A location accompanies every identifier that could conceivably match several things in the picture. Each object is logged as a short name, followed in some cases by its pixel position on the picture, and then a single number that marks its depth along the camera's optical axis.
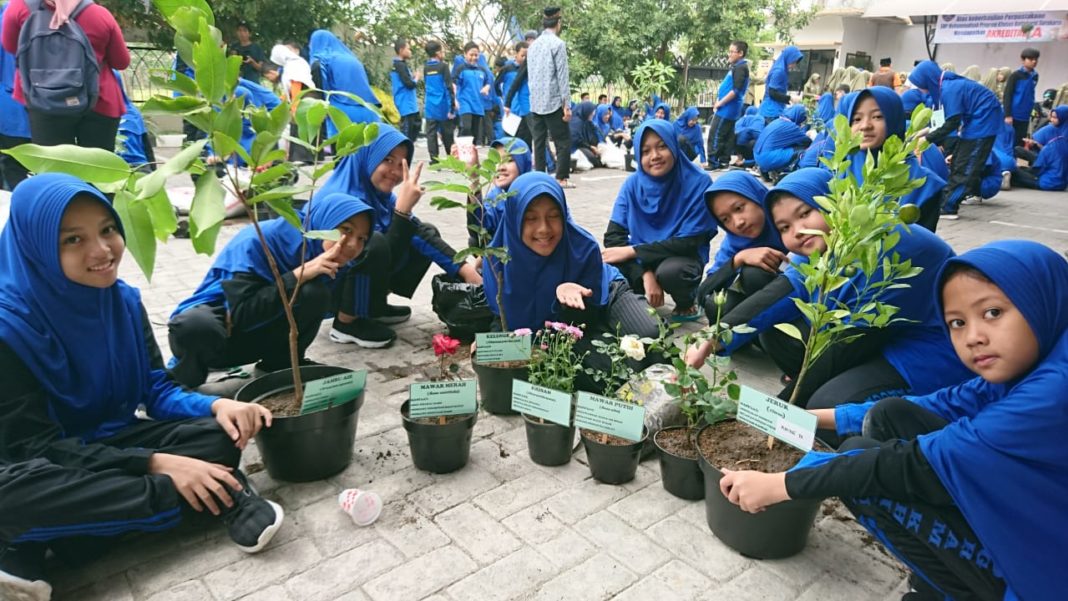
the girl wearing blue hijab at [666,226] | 3.82
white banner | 15.91
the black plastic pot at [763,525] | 1.82
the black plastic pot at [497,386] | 2.64
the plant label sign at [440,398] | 2.23
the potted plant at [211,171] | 1.37
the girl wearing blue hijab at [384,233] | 3.37
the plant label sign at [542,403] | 2.24
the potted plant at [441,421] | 2.24
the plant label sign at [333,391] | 2.14
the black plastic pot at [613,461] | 2.21
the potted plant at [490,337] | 2.39
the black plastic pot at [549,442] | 2.33
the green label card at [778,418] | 1.78
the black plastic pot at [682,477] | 2.12
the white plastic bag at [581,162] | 10.42
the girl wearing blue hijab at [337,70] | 7.59
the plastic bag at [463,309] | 3.41
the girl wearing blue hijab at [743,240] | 3.01
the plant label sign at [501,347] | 2.57
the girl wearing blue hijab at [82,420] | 1.69
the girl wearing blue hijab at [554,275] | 2.79
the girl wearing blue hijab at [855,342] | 2.15
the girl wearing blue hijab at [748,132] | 10.10
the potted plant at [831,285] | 1.73
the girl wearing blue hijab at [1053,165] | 9.41
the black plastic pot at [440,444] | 2.25
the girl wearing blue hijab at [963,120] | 6.91
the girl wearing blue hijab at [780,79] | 9.68
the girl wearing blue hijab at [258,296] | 2.61
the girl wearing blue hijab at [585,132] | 10.59
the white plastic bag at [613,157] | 10.92
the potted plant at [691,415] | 2.05
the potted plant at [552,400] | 2.26
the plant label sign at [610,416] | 2.15
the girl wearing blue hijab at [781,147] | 7.74
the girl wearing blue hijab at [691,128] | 10.47
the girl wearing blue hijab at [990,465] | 1.32
